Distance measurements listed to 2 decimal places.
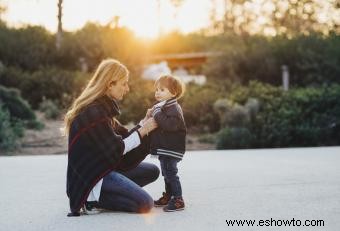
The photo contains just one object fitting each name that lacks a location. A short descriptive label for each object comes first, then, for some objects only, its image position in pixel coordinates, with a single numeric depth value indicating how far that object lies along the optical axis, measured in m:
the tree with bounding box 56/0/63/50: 22.85
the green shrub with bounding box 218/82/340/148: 13.25
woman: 5.58
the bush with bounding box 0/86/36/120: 15.24
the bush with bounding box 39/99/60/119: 16.41
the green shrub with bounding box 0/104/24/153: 12.44
